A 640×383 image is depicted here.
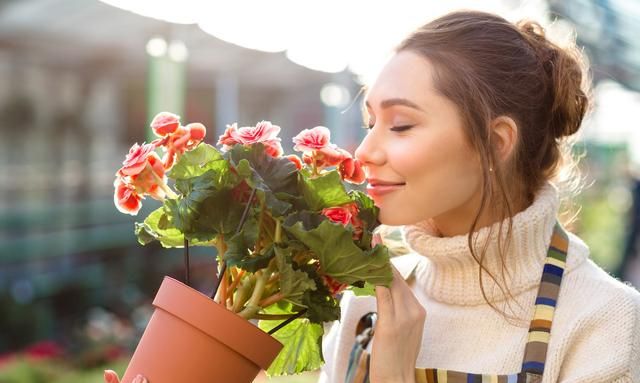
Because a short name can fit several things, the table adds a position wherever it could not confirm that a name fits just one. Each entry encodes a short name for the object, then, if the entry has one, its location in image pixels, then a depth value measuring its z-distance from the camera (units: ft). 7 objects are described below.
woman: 5.56
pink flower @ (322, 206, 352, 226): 4.84
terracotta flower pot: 4.68
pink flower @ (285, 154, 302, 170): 5.10
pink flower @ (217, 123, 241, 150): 4.95
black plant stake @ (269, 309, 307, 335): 4.98
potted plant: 4.63
